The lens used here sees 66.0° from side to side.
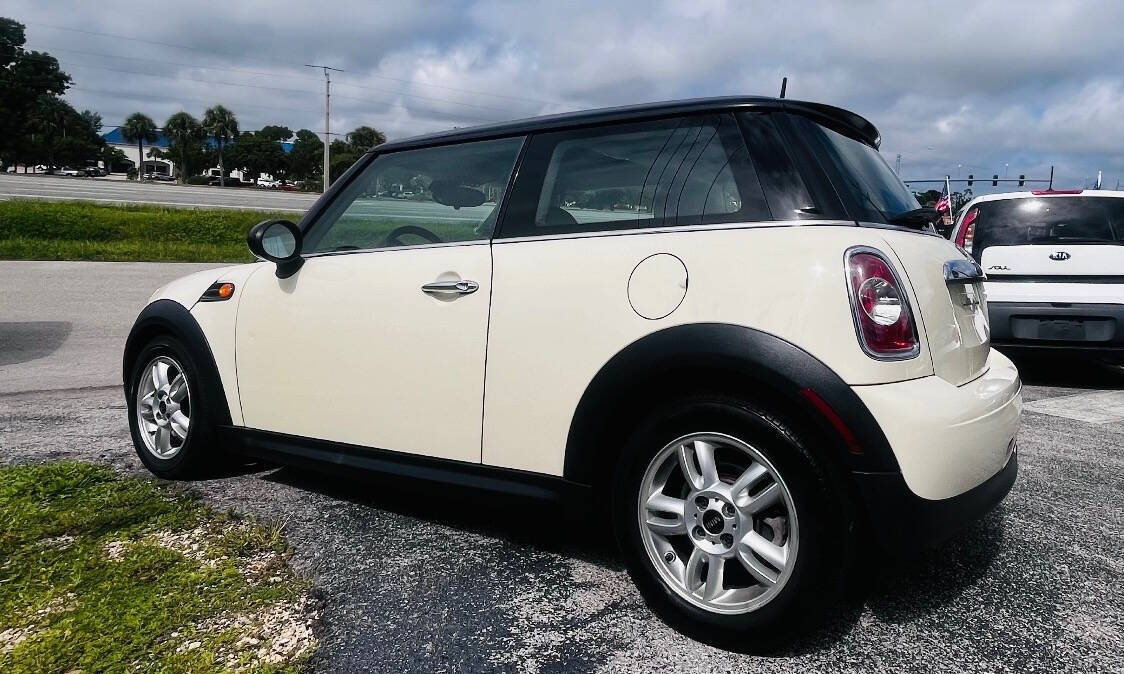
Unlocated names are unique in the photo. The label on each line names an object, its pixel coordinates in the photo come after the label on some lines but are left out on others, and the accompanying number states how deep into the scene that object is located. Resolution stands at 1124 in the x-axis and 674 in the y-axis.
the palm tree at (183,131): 105.31
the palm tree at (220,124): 104.88
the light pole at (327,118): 47.94
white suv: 6.84
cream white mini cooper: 2.29
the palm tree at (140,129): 127.50
